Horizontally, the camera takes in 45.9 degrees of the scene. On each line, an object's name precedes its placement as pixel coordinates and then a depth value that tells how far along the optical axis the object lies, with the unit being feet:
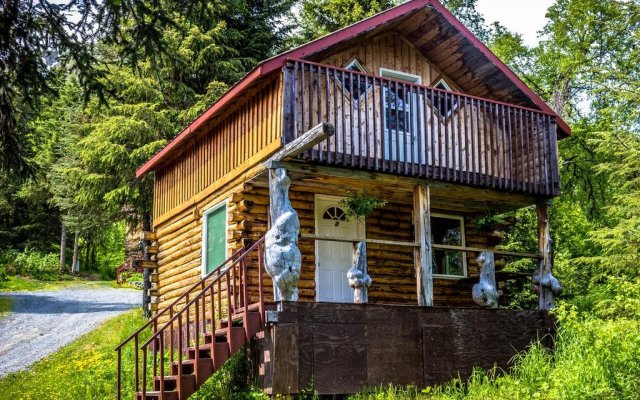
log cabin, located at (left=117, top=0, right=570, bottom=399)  37.11
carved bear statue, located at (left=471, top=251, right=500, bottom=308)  43.73
